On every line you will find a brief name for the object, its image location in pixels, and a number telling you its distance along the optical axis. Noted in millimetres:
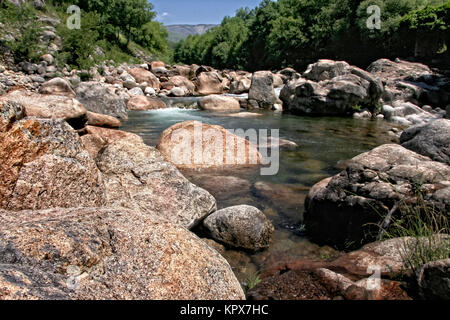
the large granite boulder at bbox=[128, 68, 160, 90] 24516
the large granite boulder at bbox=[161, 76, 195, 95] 24672
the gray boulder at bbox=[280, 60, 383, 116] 15633
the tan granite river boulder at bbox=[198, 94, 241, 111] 16703
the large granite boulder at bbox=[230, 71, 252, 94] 23109
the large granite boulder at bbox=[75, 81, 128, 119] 11680
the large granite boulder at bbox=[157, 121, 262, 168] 6723
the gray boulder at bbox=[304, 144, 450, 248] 3373
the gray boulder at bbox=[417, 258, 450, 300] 1876
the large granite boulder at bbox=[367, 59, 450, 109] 17906
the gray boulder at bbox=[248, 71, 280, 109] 17953
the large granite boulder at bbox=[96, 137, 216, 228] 3740
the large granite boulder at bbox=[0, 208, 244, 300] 1456
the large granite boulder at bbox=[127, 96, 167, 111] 15897
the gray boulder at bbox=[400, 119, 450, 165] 5352
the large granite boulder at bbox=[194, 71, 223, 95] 25594
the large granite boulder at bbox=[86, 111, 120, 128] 9136
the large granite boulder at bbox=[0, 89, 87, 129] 6543
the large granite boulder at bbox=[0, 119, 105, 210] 2258
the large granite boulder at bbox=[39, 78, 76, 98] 11305
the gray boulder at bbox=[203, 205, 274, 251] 3750
